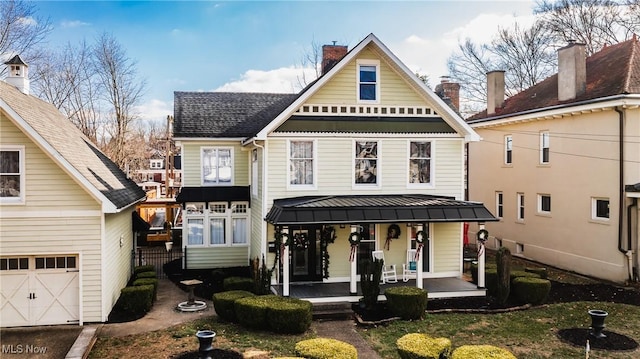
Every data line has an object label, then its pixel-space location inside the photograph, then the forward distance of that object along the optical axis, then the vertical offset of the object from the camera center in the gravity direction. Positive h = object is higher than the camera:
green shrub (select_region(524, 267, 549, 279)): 17.78 -3.52
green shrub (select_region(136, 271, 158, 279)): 17.80 -3.62
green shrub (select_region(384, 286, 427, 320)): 14.23 -3.73
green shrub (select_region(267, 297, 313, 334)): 12.84 -3.75
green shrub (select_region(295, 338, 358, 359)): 9.85 -3.61
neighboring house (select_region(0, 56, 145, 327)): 13.35 -1.56
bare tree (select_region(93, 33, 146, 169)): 37.25 +6.30
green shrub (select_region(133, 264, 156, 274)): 19.30 -3.68
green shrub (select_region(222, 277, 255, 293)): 16.67 -3.72
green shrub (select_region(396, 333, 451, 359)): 9.95 -3.60
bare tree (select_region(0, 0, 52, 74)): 27.69 +8.90
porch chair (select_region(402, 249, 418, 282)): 18.22 -3.36
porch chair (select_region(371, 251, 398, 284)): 17.72 -3.51
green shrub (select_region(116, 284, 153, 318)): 14.80 -3.80
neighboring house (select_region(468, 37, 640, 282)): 18.16 +0.54
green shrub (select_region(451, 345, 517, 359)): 9.51 -3.53
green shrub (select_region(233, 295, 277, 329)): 13.08 -3.68
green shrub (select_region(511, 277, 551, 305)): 15.67 -3.69
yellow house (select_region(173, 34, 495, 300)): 17.34 +0.40
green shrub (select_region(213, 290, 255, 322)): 13.87 -3.68
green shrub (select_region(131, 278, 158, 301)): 16.26 -3.57
